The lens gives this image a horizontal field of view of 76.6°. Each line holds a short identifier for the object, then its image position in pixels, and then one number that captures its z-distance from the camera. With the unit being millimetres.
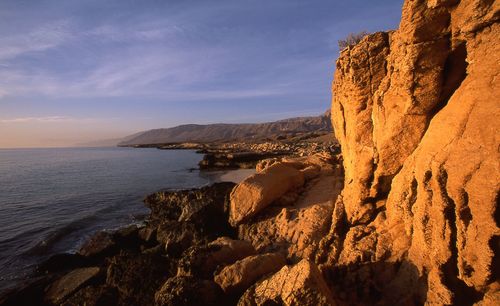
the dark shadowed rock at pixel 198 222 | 10719
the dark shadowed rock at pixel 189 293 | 5988
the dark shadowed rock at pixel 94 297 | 7594
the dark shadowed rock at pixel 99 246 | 11664
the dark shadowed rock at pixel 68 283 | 8906
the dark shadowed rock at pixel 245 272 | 6352
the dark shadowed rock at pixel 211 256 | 7145
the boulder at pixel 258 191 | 10789
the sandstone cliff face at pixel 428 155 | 4691
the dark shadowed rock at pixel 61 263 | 10984
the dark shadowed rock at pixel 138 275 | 7441
